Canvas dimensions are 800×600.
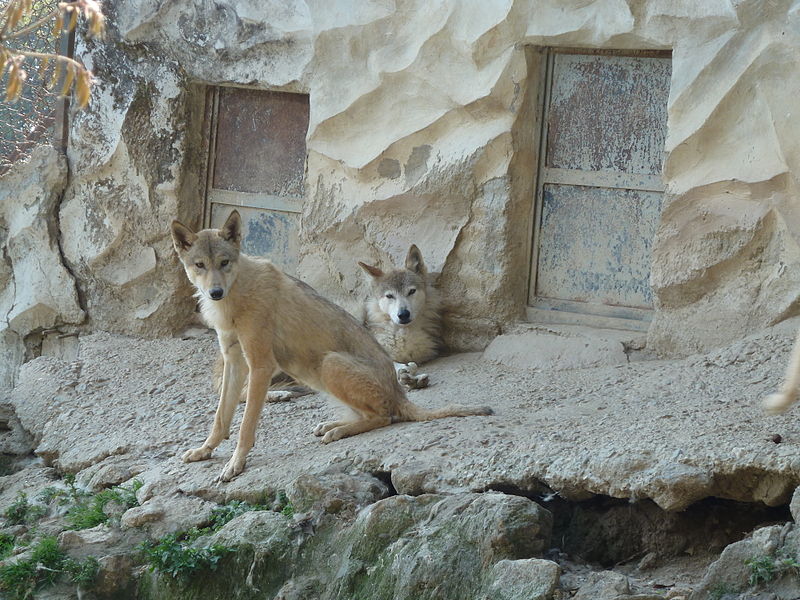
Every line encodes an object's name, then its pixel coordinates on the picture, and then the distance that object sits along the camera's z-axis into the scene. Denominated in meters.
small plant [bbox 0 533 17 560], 11.82
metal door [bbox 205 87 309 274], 18.41
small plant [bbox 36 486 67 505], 13.42
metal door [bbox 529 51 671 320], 15.70
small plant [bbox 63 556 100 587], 10.56
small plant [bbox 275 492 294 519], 10.75
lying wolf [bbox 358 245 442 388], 16.97
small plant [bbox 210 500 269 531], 11.13
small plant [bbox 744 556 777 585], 8.18
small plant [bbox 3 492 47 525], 13.14
